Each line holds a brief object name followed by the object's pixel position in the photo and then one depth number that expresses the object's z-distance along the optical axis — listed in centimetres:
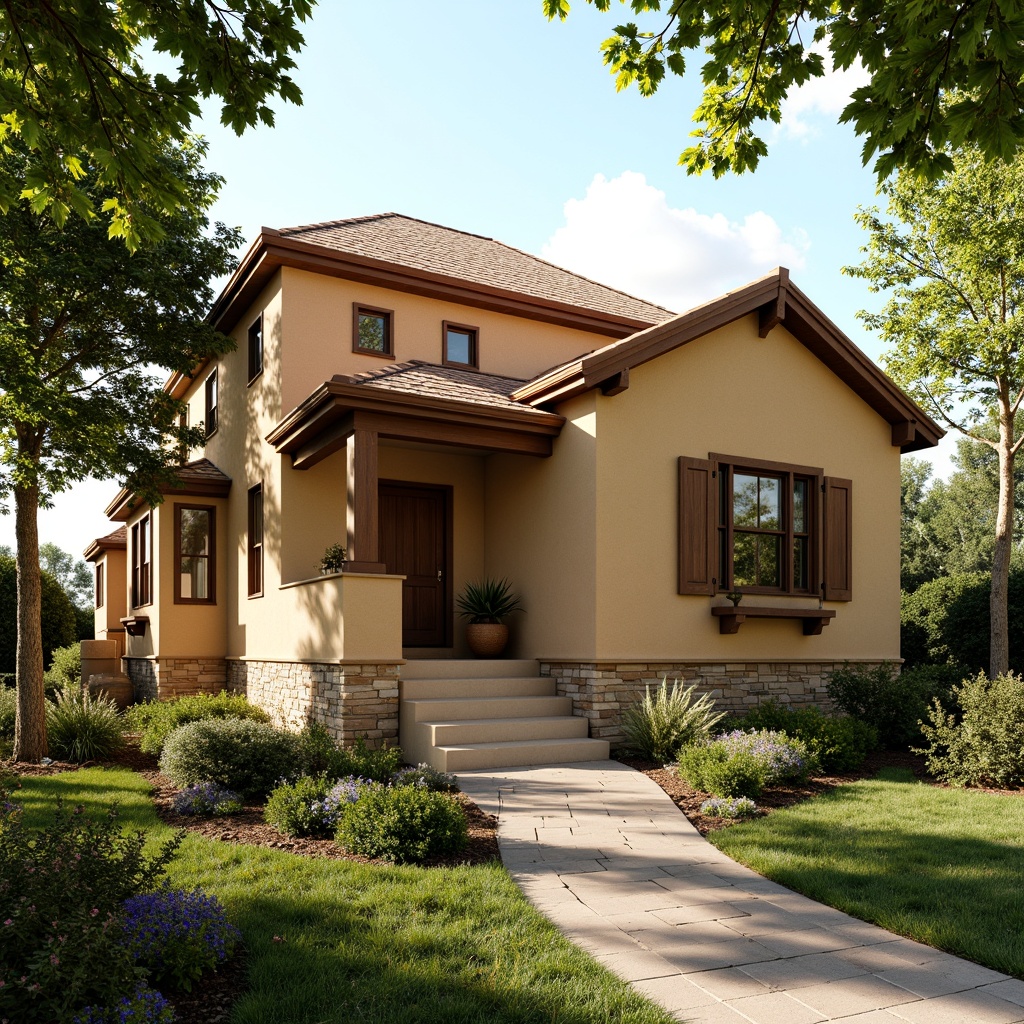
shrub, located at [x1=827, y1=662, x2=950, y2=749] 1033
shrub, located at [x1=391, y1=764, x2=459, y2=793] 709
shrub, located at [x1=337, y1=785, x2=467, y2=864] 565
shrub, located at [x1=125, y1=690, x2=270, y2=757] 1012
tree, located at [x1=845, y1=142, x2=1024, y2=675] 1342
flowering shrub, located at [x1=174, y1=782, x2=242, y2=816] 700
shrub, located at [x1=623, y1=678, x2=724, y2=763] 899
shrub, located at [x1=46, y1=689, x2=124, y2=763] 1019
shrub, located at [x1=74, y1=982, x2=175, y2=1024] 304
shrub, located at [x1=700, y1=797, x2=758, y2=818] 696
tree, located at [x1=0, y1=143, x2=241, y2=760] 983
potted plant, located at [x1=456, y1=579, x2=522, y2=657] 1102
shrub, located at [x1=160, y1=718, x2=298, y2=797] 759
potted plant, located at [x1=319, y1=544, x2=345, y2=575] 1045
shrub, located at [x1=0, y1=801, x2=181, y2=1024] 306
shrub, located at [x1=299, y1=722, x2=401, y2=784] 746
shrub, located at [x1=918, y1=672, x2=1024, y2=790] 810
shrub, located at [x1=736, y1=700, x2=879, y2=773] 889
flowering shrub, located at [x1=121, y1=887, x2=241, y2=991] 364
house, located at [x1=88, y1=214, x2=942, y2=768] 962
